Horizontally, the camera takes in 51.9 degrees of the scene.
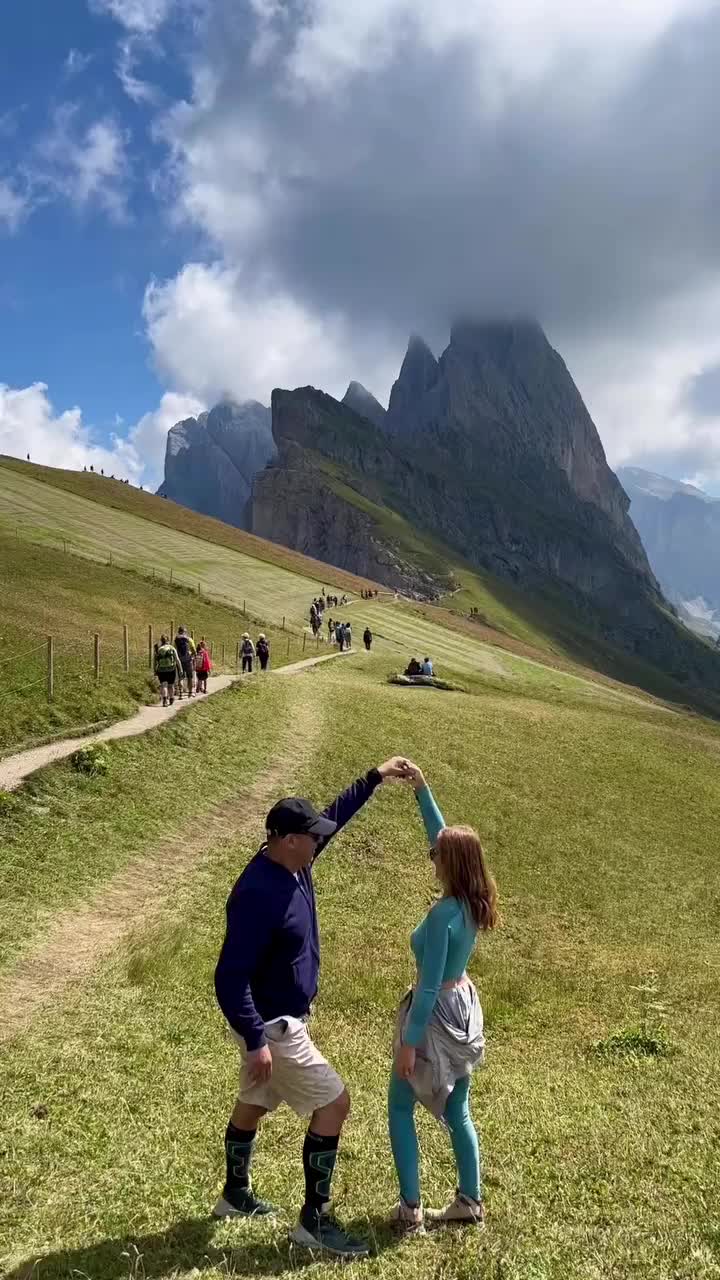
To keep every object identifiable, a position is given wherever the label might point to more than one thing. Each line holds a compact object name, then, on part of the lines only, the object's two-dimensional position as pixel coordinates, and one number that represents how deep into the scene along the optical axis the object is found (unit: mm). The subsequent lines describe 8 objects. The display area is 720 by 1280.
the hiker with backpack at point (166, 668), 28703
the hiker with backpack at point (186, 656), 31641
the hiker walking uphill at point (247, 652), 41625
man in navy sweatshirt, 6027
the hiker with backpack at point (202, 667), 32062
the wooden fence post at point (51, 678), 25641
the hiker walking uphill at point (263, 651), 43250
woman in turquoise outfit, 6402
